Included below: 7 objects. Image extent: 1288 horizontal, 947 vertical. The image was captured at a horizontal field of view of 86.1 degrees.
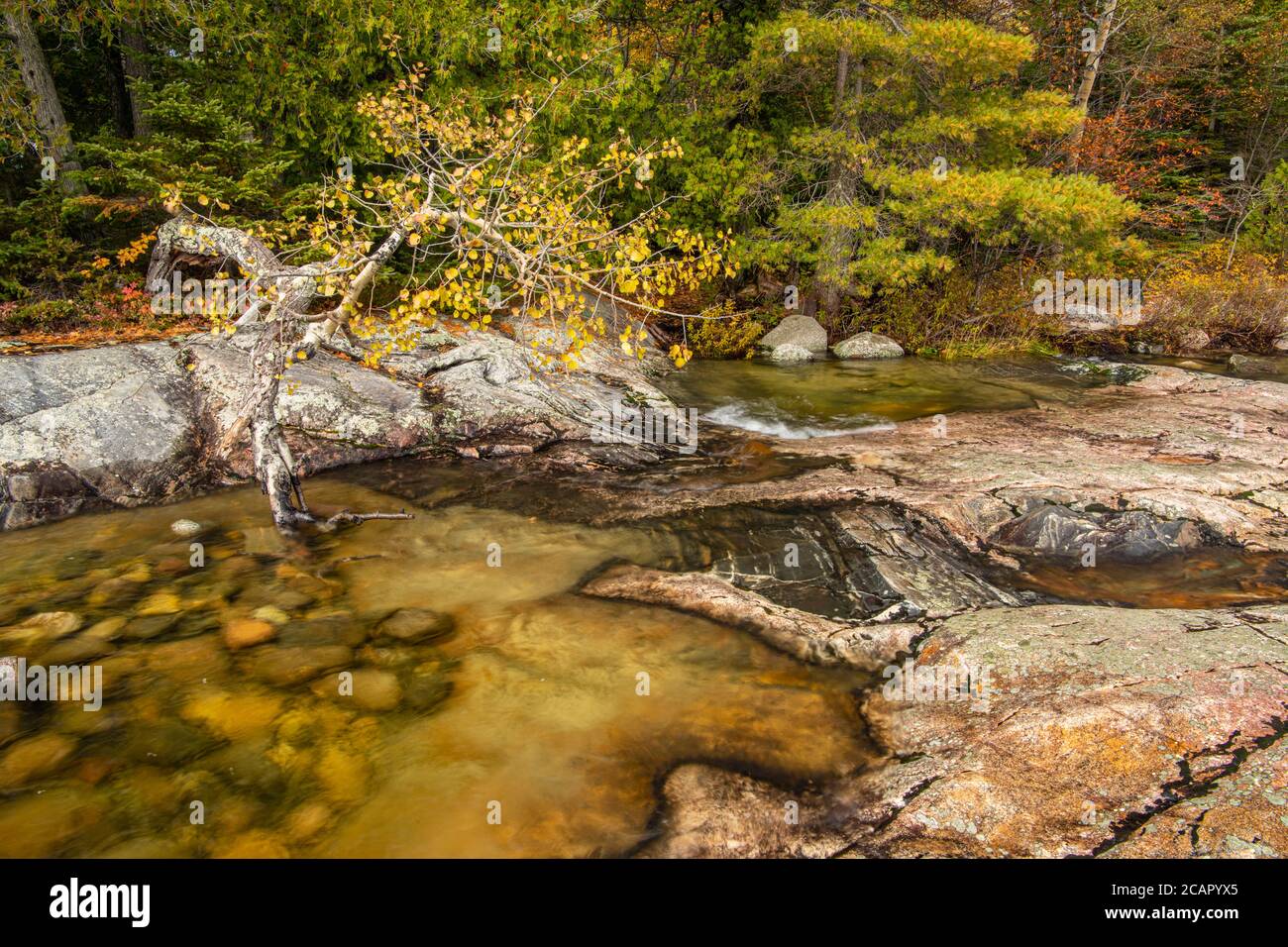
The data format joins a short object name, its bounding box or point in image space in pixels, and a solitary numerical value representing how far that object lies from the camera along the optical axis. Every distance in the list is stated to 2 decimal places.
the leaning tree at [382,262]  6.14
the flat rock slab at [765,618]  4.95
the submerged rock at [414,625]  5.20
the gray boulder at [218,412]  7.45
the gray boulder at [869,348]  15.59
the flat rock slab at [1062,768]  3.30
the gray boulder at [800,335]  15.72
